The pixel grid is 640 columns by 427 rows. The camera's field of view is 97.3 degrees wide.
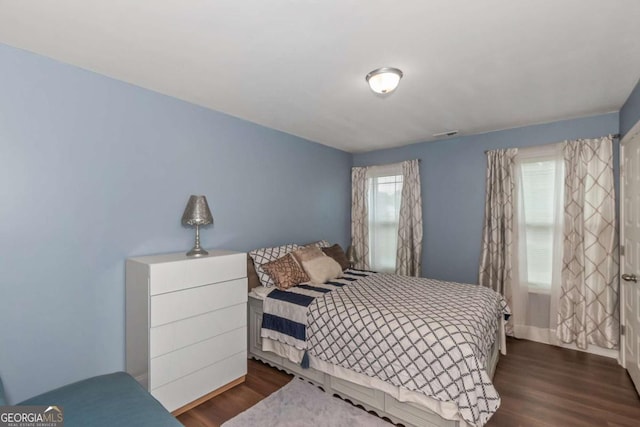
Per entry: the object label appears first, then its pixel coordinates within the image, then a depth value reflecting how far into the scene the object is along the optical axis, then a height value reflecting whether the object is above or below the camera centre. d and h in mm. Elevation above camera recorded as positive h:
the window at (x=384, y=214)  4277 -58
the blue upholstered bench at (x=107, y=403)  1253 -953
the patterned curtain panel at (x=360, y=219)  4520 -144
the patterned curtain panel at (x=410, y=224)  3988 -198
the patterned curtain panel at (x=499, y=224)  3287 -160
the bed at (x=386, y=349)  1675 -998
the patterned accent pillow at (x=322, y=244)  3676 -458
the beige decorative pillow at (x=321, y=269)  2995 -649
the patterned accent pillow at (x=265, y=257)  2876 -505
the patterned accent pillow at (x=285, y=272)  2801 -637
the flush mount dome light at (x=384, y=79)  1914 +906
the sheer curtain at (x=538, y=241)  3049 -336
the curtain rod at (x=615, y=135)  2742 +746
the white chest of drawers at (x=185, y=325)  1903 -860
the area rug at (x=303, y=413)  1917 -1454
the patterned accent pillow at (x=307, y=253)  3077 -490
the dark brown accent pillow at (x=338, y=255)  3545 -582
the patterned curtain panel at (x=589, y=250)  2758 -388
